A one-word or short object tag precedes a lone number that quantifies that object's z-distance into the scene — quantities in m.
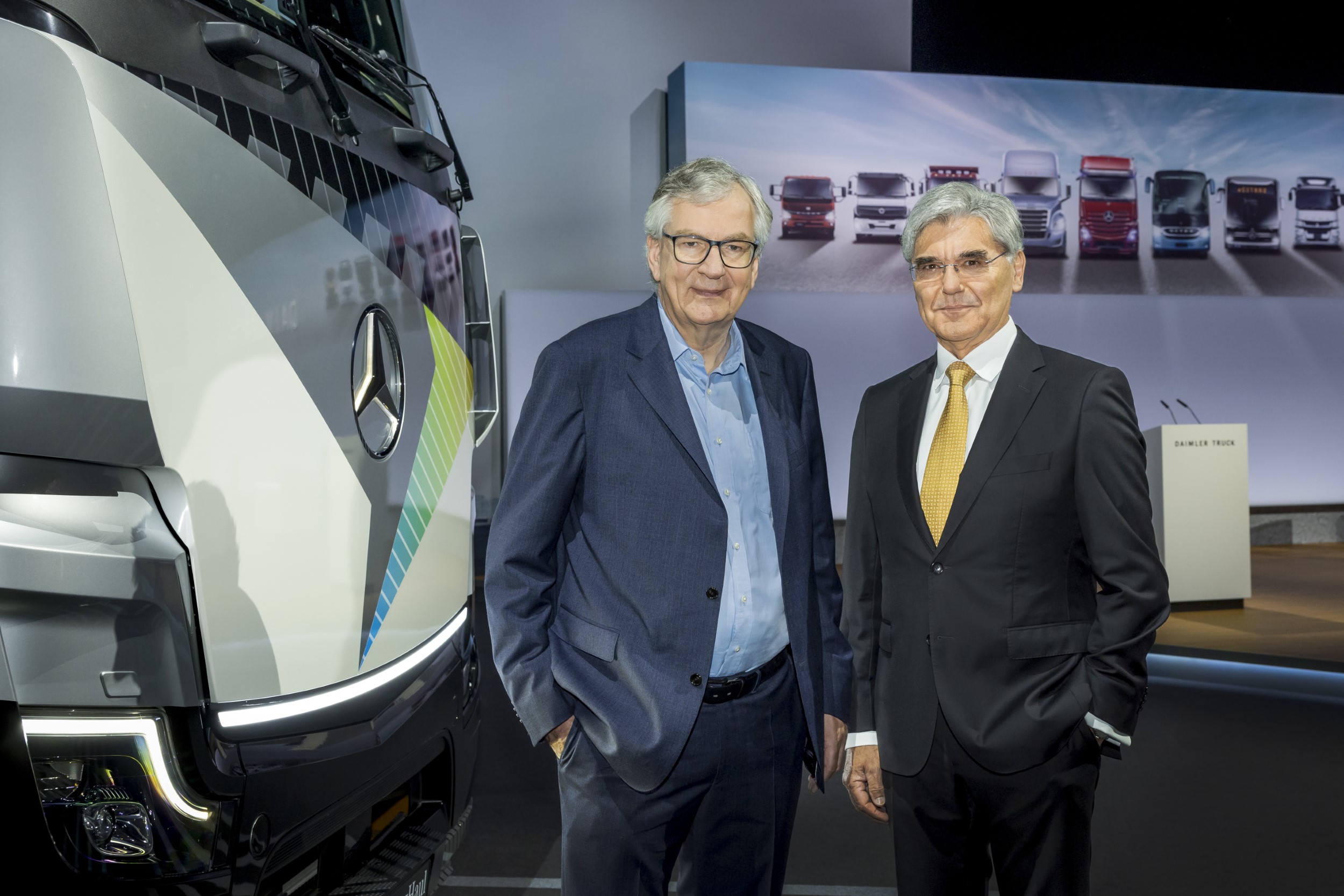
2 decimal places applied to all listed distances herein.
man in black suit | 1.40
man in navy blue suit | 1.45
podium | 6.17
